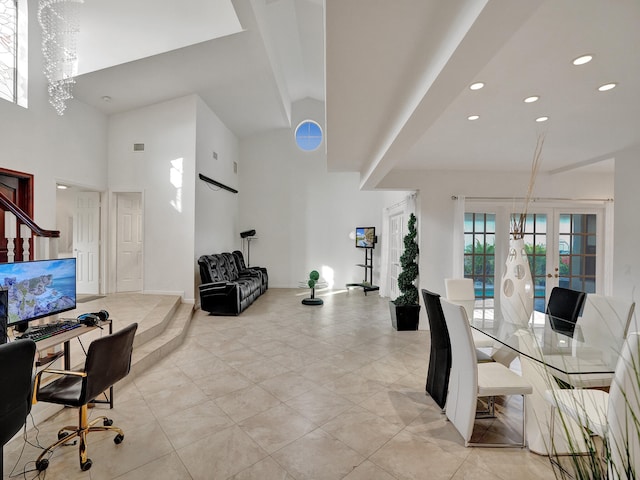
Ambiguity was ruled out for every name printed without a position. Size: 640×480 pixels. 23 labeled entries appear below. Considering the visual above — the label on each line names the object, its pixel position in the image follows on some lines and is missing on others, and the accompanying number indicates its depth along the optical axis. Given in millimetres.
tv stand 7842
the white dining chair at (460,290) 3600
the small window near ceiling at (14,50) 4066
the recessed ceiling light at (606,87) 2236
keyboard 2135
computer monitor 2084
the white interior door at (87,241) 5750
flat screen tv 8094
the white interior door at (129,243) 5902
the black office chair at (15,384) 1386
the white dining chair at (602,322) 2449
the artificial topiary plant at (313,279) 6695
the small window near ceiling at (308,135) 8617
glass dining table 1842
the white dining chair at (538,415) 2107
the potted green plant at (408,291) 4863
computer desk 2064
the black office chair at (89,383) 1883
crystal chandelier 3988
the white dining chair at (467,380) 2105
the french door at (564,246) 5145
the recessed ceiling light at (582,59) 1903
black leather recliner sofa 5457
